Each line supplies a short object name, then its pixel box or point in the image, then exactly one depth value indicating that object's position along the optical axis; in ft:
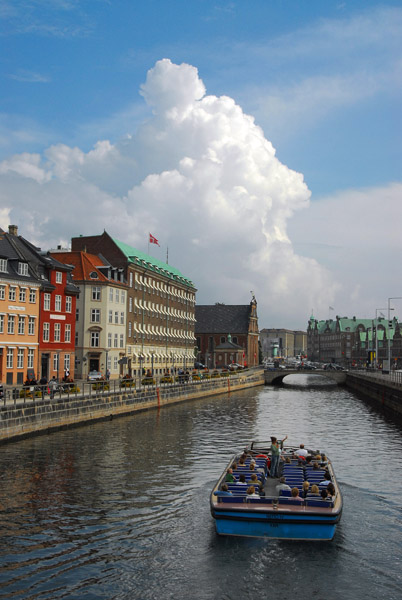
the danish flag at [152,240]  343.24
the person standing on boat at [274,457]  93.15
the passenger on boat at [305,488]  75.77
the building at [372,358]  454.07
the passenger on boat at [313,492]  75.41
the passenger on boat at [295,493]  72.63
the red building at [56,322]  235.40
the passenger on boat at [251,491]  74.43
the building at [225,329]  600.39
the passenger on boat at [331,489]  75.90
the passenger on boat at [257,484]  77.74
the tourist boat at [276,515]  70.03
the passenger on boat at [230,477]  82.84
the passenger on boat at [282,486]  78.28
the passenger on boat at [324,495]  73.36
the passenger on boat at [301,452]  106.32
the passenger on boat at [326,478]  82.72
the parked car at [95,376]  247.44
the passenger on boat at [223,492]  74.18
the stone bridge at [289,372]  453.58
